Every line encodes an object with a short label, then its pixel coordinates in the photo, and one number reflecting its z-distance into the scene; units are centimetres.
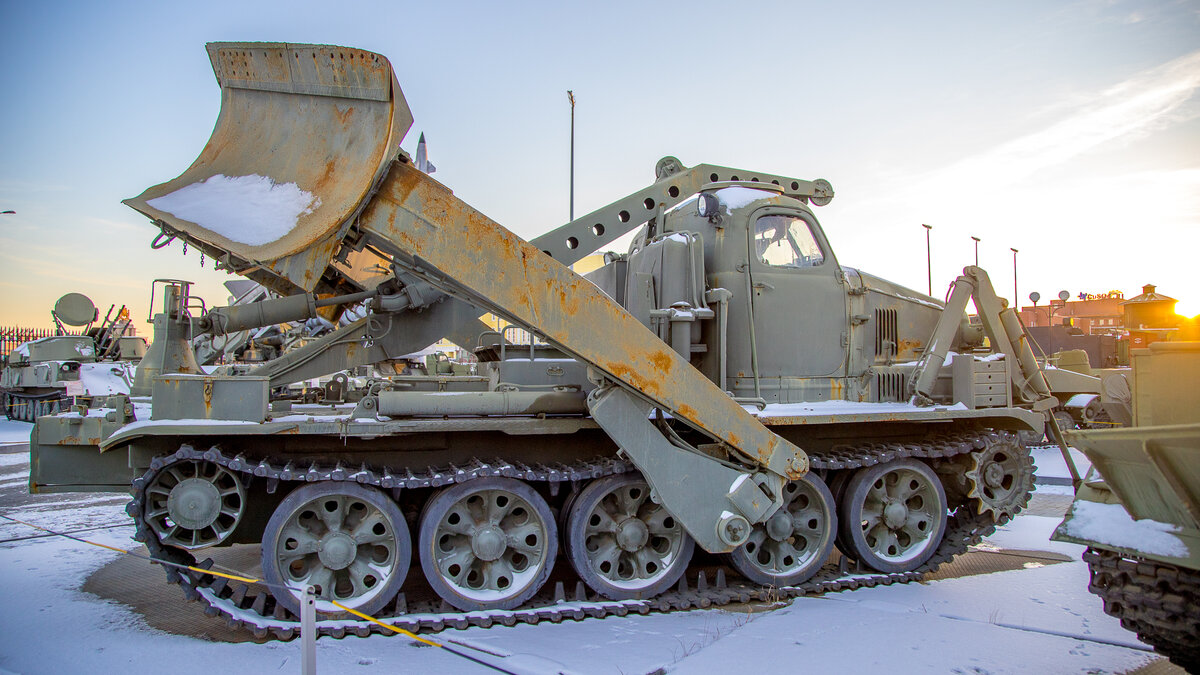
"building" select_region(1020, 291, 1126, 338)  3503
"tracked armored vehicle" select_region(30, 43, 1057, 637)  536
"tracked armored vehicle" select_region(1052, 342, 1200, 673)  414
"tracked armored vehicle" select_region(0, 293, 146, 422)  2216
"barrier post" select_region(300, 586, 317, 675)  395
